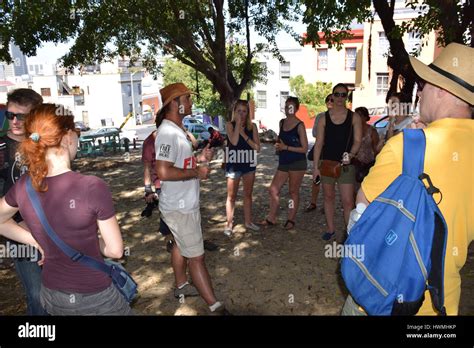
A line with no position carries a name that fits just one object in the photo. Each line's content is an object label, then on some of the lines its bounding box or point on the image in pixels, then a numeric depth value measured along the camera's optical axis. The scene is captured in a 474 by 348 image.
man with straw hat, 1.68
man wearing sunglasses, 2.82
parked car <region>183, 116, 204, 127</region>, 35.96
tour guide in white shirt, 3.48
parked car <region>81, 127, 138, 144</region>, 19.45
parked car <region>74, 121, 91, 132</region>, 49.71
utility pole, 56.81
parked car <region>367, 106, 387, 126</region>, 31.00
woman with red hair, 2.02
